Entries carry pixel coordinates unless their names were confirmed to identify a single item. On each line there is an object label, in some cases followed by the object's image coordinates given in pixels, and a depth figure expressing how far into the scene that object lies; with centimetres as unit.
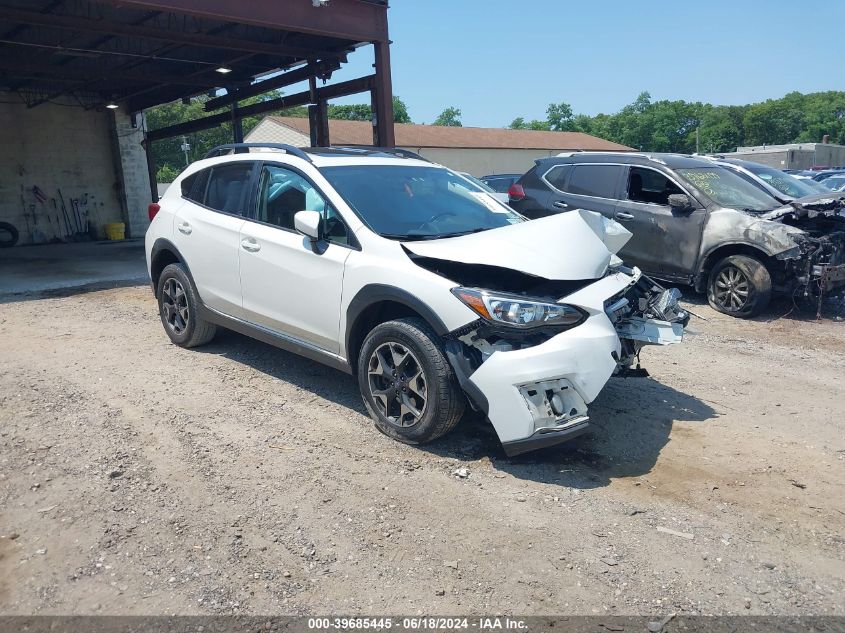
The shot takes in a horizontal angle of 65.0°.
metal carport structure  1091
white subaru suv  380
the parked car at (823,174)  2149
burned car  759
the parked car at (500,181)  1668
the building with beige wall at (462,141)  3655
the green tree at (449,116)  9544
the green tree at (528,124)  9103
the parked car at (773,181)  896
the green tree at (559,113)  8756
